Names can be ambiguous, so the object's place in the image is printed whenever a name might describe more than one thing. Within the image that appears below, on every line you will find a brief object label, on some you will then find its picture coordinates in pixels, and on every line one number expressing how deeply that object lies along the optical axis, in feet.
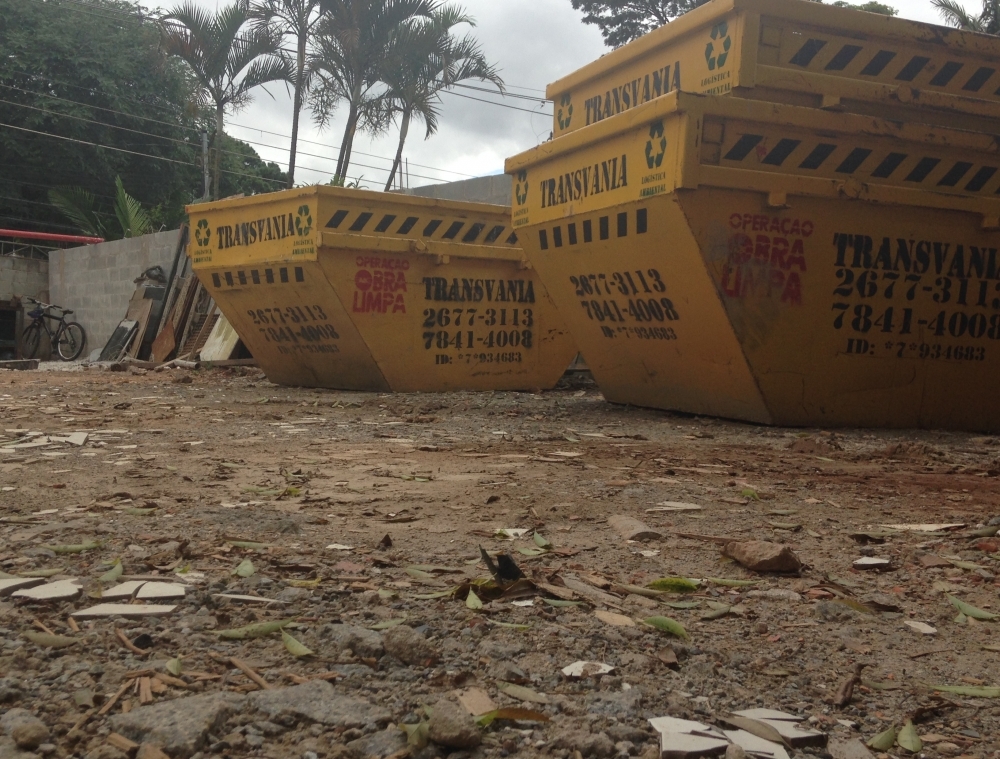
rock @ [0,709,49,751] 4.53
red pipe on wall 60.95
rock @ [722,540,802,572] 7.92
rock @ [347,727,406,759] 4.66
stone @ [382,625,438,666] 5.75
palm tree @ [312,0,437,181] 54.85
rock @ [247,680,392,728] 4.98
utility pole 64.80
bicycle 54.08
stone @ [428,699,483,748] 4.71
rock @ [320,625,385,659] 5.81
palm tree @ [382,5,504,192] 56.39
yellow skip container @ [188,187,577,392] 25.29
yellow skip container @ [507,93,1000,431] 16.99
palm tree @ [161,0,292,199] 55.47
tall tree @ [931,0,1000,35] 60.54
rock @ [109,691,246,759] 4.62
